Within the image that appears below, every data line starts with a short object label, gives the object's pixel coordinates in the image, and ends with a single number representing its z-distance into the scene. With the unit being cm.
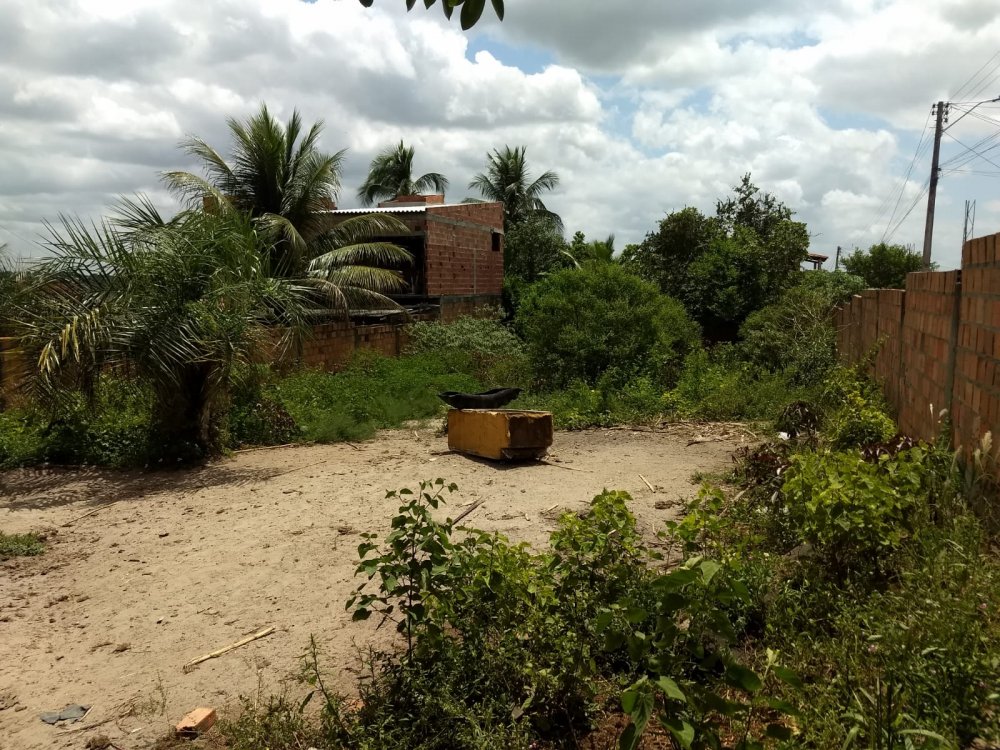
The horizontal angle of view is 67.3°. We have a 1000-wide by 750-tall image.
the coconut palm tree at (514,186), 3259
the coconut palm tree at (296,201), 1550
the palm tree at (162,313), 719
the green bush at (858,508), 336
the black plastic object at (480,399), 867
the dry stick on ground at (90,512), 612
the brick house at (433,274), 1398
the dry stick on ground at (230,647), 365
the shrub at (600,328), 1226
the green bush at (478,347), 1405
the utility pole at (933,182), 2177
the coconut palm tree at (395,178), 3294
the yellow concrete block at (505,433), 775
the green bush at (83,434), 788
